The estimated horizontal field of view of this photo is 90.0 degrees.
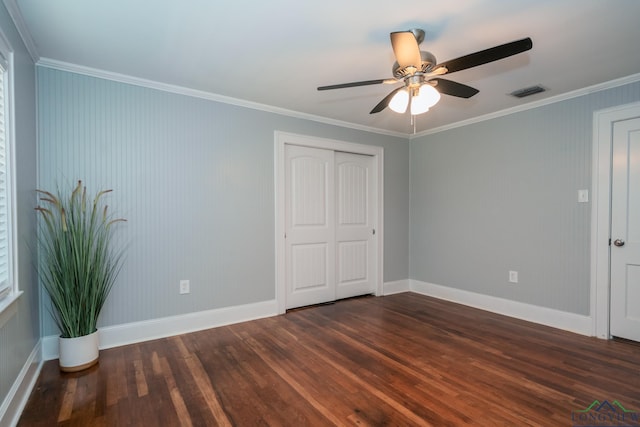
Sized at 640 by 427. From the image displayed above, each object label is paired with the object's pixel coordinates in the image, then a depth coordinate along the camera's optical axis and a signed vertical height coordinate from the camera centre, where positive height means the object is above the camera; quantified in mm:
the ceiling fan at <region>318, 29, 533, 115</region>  1677 +817
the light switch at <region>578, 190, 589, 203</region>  3067 +98
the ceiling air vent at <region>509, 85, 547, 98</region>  2980 +1103
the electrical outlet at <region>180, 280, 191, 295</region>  3082 -767
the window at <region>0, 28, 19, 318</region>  1831 +147
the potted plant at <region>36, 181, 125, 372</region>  2314 -478
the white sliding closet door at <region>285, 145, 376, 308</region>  3826 -233
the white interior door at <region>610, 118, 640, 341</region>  2795 -222
